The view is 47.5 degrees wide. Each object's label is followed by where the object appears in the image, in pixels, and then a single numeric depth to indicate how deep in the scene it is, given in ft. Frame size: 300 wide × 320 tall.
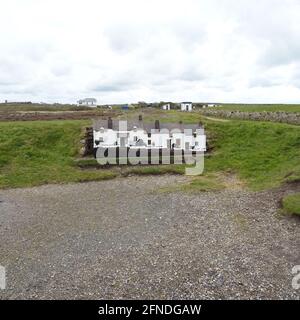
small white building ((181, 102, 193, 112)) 272.43
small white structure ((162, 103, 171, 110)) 283.96
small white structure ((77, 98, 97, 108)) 420.56
